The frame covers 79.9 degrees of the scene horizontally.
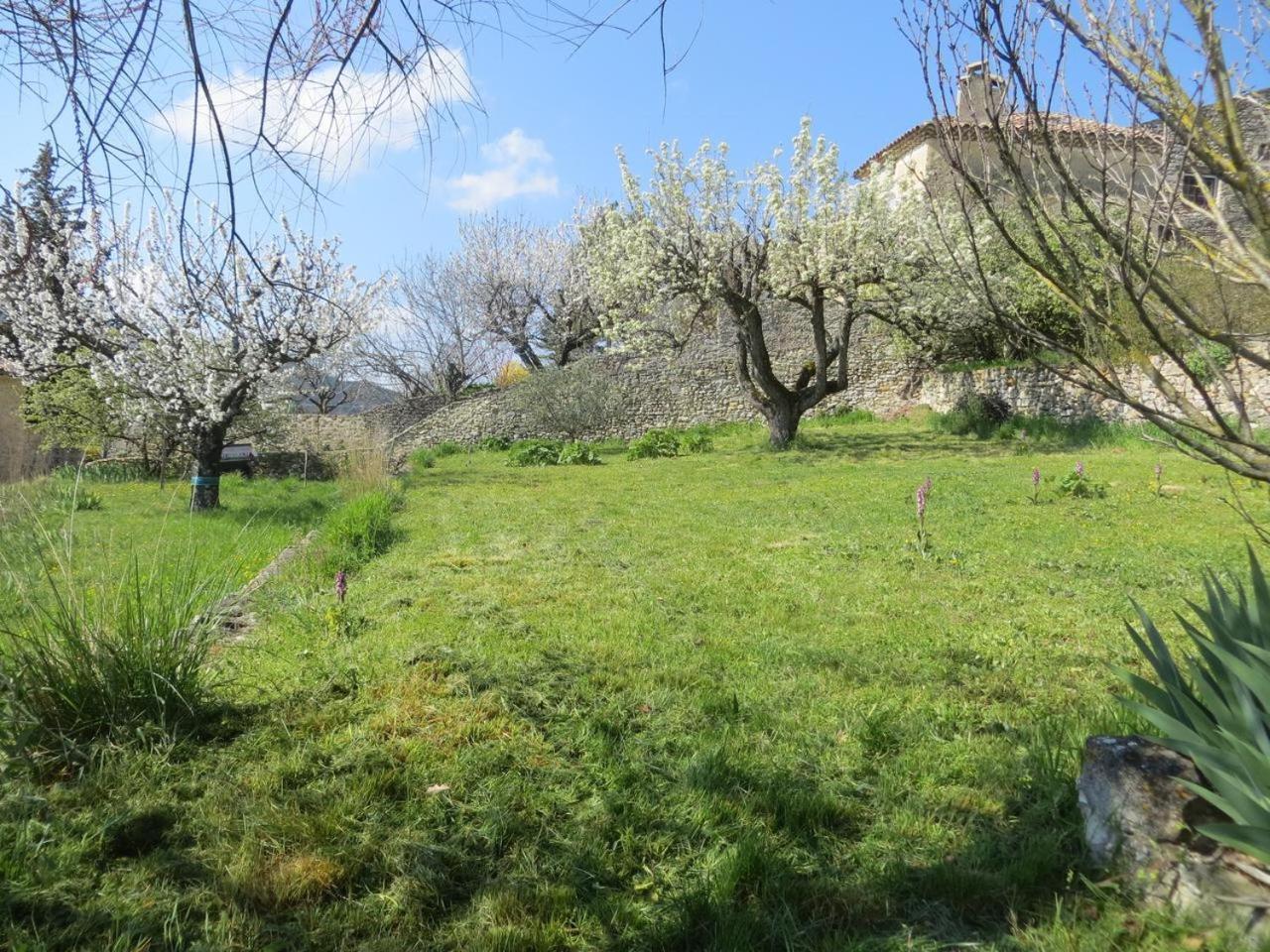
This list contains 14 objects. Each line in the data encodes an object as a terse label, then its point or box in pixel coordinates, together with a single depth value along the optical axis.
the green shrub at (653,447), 17.73
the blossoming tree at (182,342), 11.50
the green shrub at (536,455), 17.64
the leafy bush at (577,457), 17.11
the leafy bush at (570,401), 22.80
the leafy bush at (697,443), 18.05
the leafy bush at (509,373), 37.50
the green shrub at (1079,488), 8.39
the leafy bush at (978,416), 16.59
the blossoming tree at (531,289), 30.83
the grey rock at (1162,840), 1.71
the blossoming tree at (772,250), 15.72
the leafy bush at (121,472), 16.11
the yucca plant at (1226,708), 1.71
